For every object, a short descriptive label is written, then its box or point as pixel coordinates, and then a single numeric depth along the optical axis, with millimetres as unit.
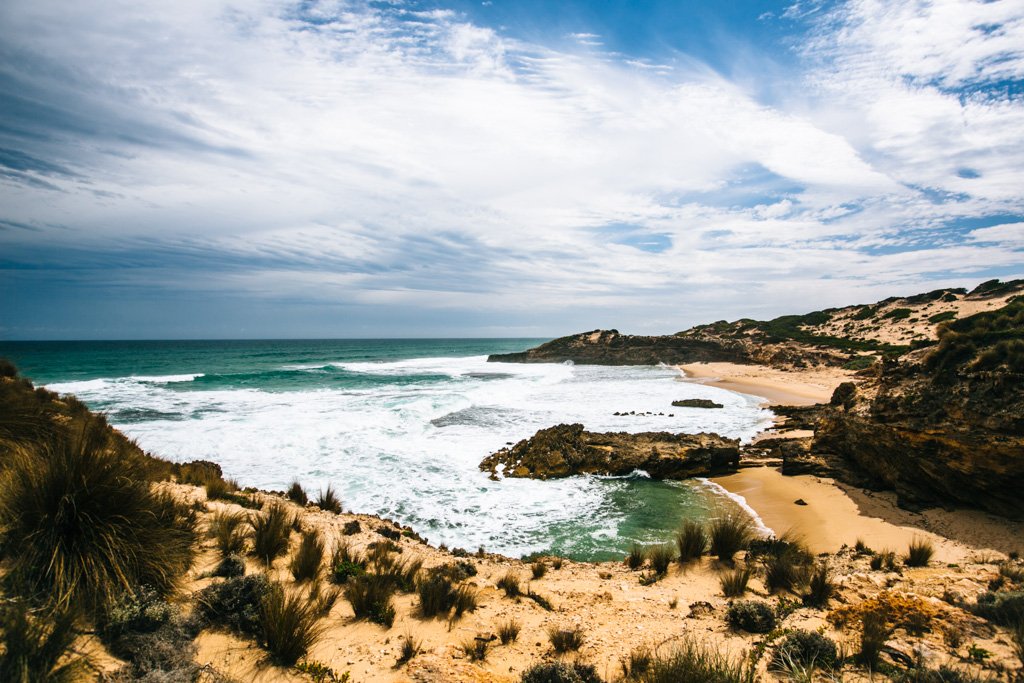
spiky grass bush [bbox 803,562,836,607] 5125
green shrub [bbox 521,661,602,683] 3633
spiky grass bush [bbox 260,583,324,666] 3611
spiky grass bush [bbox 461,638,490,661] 4148
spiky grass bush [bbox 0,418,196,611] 3373
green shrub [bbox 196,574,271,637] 3875
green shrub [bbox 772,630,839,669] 3836
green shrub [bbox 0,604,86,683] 2529
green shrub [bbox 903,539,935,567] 6340
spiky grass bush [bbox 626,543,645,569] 7230
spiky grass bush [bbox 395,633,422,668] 3922
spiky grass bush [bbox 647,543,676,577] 6664
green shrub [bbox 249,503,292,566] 5285
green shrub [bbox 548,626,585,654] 4410
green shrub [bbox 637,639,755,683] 3123
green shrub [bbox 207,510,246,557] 5156
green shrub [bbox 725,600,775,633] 4650
